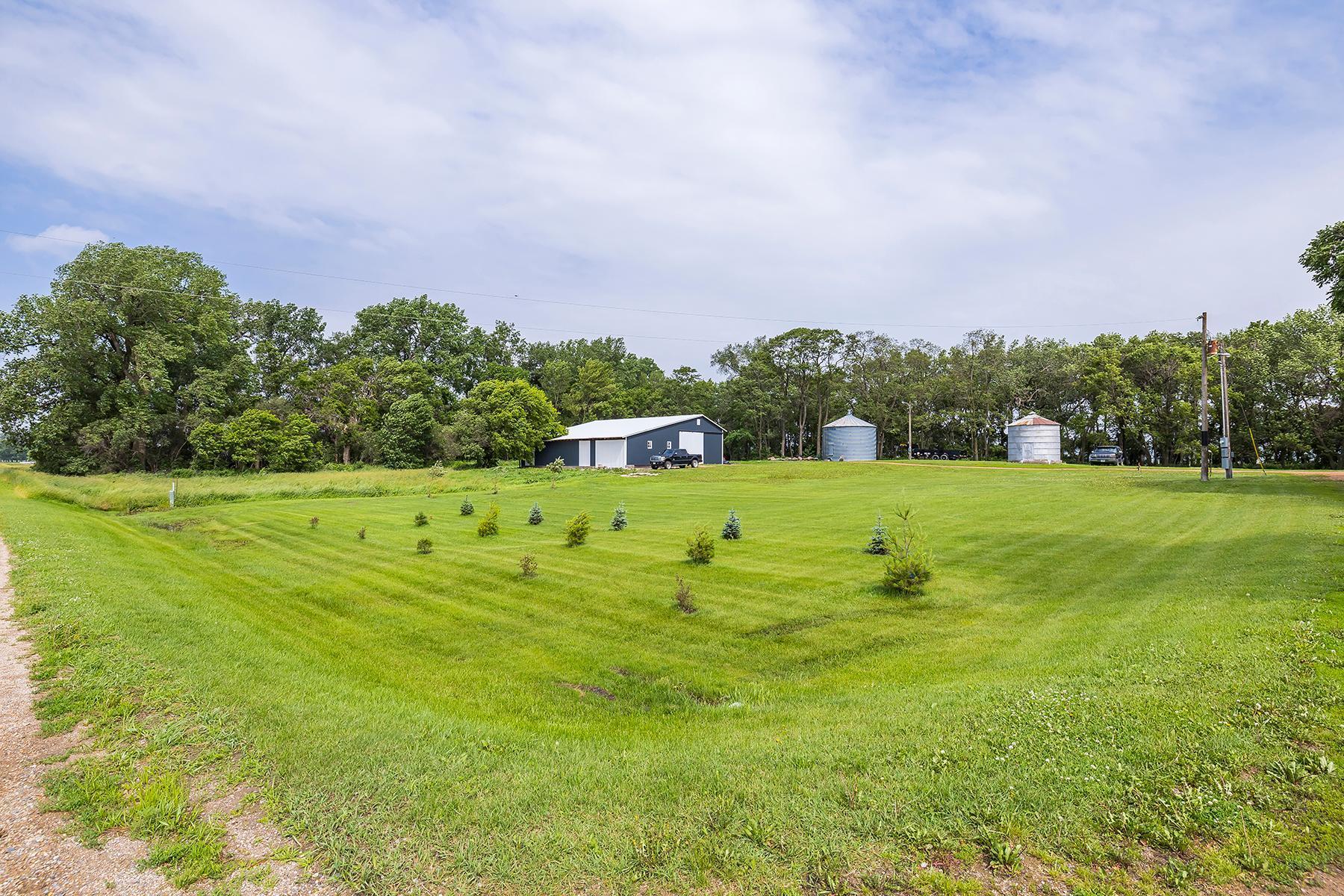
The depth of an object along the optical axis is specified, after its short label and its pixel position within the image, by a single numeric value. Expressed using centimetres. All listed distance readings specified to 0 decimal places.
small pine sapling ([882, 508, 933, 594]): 1050
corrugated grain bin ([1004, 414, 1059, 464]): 5441
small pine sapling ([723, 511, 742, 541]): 1562
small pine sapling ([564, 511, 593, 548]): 1570
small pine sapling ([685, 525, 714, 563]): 1311
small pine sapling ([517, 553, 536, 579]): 1275
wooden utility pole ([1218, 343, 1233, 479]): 2870
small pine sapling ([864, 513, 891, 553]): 1339
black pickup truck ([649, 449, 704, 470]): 4641
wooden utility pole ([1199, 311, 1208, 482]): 2744
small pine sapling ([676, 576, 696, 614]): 1029
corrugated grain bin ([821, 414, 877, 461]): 6275
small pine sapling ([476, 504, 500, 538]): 1766
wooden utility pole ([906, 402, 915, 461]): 6587
